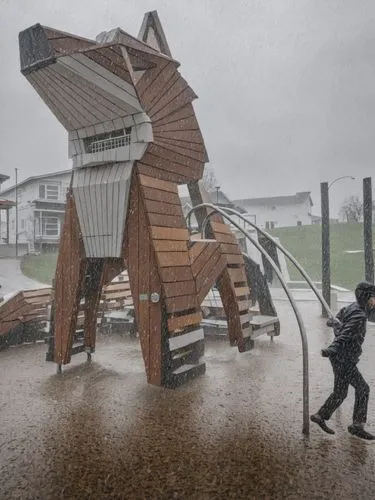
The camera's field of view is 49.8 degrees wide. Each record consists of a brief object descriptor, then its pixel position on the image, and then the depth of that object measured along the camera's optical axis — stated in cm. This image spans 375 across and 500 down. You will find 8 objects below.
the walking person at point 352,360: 468
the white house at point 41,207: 3734
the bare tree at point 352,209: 7197
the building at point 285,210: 7588
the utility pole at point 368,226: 1303
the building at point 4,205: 1845
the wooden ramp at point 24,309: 970
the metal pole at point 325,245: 1405
